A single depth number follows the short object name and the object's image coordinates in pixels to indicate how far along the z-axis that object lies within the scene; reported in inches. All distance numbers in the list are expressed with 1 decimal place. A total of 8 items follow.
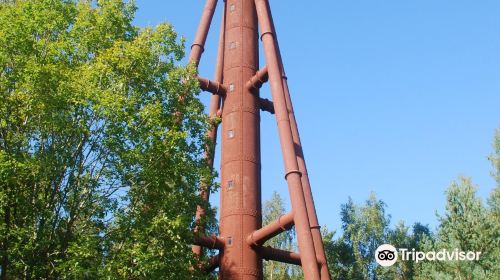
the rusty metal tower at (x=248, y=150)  972.6
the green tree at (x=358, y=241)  1669.5
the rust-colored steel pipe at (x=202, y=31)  1211.9
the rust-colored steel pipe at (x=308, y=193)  970.1
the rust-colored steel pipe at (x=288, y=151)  884.0
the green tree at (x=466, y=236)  641.6
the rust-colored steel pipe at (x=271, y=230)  991.9
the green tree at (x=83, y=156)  638.5
